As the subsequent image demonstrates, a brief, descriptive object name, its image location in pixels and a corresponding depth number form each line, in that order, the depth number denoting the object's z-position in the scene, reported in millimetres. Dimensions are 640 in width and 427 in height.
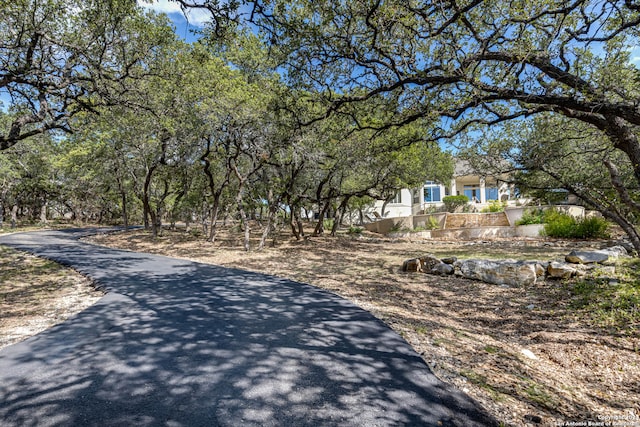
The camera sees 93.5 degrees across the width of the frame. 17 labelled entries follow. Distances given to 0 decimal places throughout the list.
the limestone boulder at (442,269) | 8406
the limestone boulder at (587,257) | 7469
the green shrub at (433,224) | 19438
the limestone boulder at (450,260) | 8651
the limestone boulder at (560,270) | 6856
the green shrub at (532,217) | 16109
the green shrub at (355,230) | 21356
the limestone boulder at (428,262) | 8788
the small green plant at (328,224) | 25284
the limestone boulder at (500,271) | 6961
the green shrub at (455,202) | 22219
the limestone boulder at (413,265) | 8984
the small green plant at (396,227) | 20695
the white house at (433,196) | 27109
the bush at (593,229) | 13688
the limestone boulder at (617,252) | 7949
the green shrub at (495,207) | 19453
